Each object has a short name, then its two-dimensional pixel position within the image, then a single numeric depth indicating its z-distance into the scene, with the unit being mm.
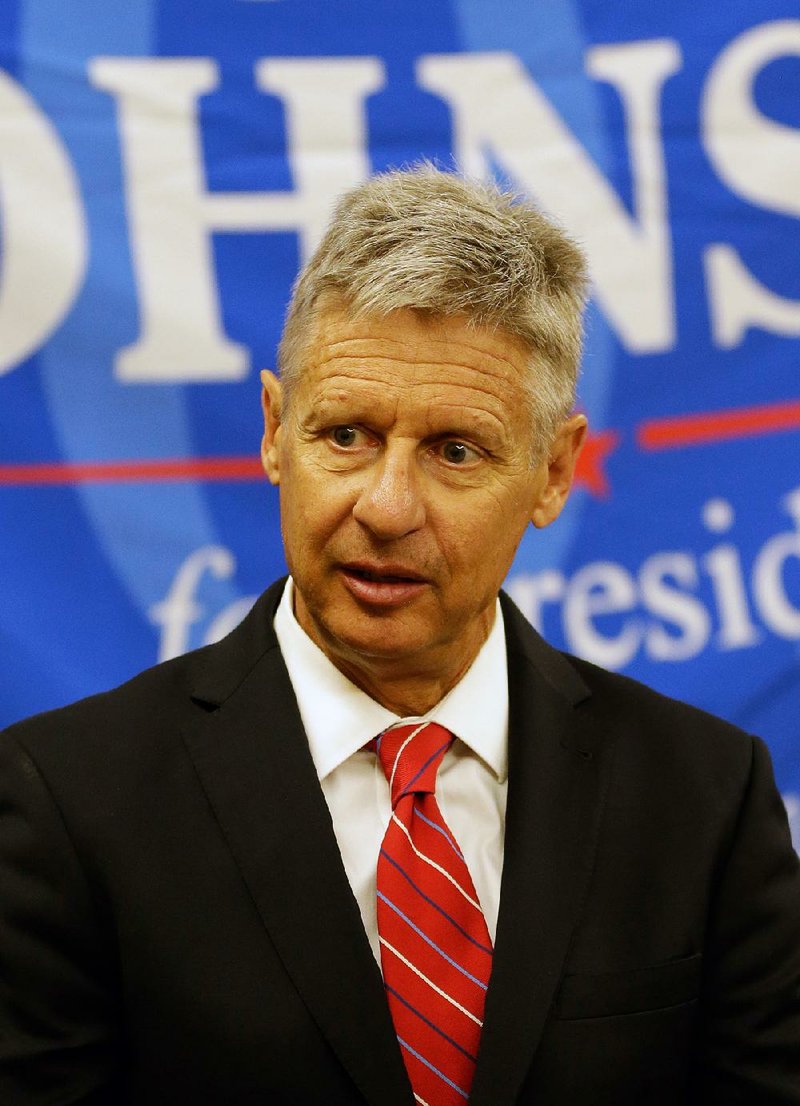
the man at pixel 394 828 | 4466
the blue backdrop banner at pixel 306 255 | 4920
